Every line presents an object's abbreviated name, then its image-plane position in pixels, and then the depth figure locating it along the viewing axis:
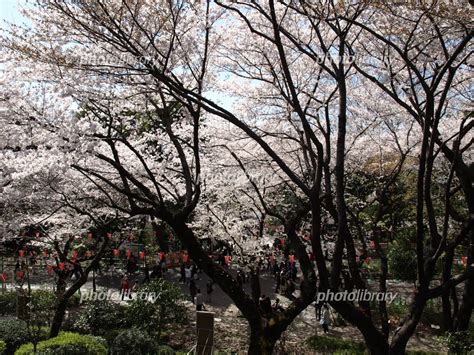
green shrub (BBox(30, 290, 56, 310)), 9.17
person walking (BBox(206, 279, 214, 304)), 15.40
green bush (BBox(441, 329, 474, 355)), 7.37
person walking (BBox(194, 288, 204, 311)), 12.38
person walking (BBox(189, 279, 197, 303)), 15.09
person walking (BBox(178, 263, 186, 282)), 17.92
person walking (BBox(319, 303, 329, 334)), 12.50
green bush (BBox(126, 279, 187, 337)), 11.18
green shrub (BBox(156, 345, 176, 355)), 8.13
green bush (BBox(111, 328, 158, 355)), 7.97
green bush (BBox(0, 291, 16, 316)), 13.85
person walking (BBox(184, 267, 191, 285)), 16.77
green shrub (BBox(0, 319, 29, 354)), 9.34
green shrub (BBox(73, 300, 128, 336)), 11.66
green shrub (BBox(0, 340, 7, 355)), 8.71
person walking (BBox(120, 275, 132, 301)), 15.29
